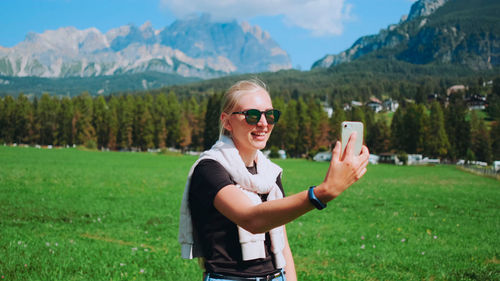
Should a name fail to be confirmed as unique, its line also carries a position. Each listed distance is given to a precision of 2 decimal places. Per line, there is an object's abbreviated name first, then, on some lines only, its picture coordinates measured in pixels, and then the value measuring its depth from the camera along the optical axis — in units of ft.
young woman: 7.62
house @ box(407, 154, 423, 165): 292.20
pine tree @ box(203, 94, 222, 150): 347.52
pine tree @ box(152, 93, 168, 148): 382.42
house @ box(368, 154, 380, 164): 303.21
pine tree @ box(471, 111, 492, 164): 339.94
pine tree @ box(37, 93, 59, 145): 373.61
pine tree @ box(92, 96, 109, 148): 378.12
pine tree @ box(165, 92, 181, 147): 391.65
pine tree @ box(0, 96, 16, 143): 357.82
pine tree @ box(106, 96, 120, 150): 375.04
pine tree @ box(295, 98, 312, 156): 356.59
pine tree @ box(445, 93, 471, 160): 329.93
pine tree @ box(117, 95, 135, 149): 373.61
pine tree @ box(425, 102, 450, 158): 315.37
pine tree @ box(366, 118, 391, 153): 359.83
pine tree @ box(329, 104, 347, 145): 354.68
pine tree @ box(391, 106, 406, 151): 335.81
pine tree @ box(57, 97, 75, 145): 372.38
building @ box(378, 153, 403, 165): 299.75
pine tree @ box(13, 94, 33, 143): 362.12
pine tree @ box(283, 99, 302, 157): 354.95
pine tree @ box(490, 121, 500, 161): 344.69
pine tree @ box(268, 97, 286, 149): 357.20
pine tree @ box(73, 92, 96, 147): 369.30
